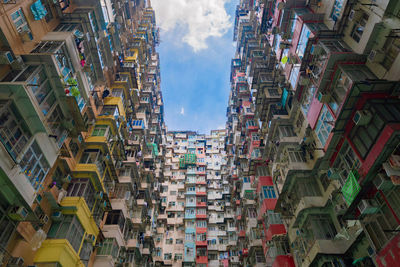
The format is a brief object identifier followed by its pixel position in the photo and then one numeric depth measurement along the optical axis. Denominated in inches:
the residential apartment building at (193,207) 1534.2
